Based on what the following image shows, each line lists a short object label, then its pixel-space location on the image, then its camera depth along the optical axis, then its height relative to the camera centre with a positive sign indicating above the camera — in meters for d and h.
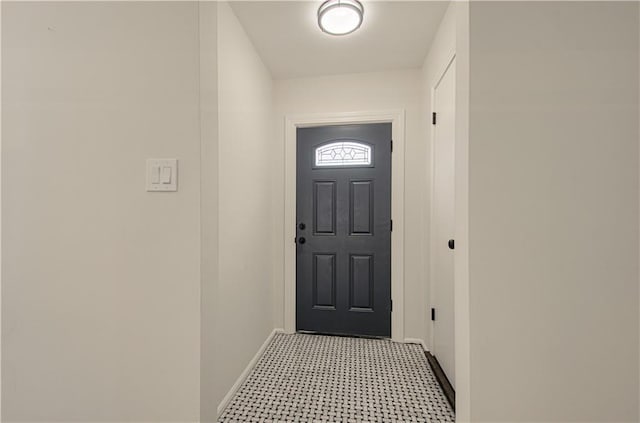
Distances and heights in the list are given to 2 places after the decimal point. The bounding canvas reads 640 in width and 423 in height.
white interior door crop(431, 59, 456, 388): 1.76 -0.07
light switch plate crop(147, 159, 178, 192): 0.96 +0.12
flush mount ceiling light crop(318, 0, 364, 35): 1.59 +1.15
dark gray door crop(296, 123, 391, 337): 2.51 -0.18
